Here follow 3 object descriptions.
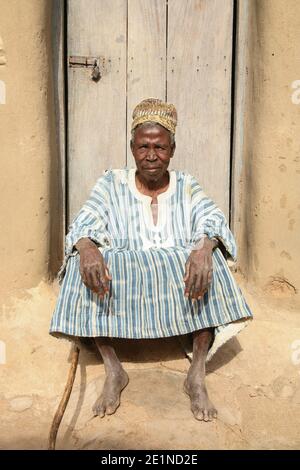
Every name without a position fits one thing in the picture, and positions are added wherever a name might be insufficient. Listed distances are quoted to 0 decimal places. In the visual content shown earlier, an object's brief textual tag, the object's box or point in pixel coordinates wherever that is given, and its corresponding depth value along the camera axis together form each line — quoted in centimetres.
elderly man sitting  267
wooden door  370
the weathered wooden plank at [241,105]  367
